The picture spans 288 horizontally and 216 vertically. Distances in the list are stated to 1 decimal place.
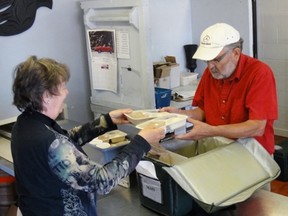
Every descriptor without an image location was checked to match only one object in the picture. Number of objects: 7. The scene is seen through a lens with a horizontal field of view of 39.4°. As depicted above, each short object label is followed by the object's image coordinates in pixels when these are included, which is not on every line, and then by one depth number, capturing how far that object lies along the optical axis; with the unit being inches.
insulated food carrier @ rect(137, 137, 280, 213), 54.7
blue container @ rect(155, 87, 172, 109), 116.6
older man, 70.0
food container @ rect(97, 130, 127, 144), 76.5
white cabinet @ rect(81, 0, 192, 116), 102.3
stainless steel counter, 59.4
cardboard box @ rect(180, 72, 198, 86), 140.9
